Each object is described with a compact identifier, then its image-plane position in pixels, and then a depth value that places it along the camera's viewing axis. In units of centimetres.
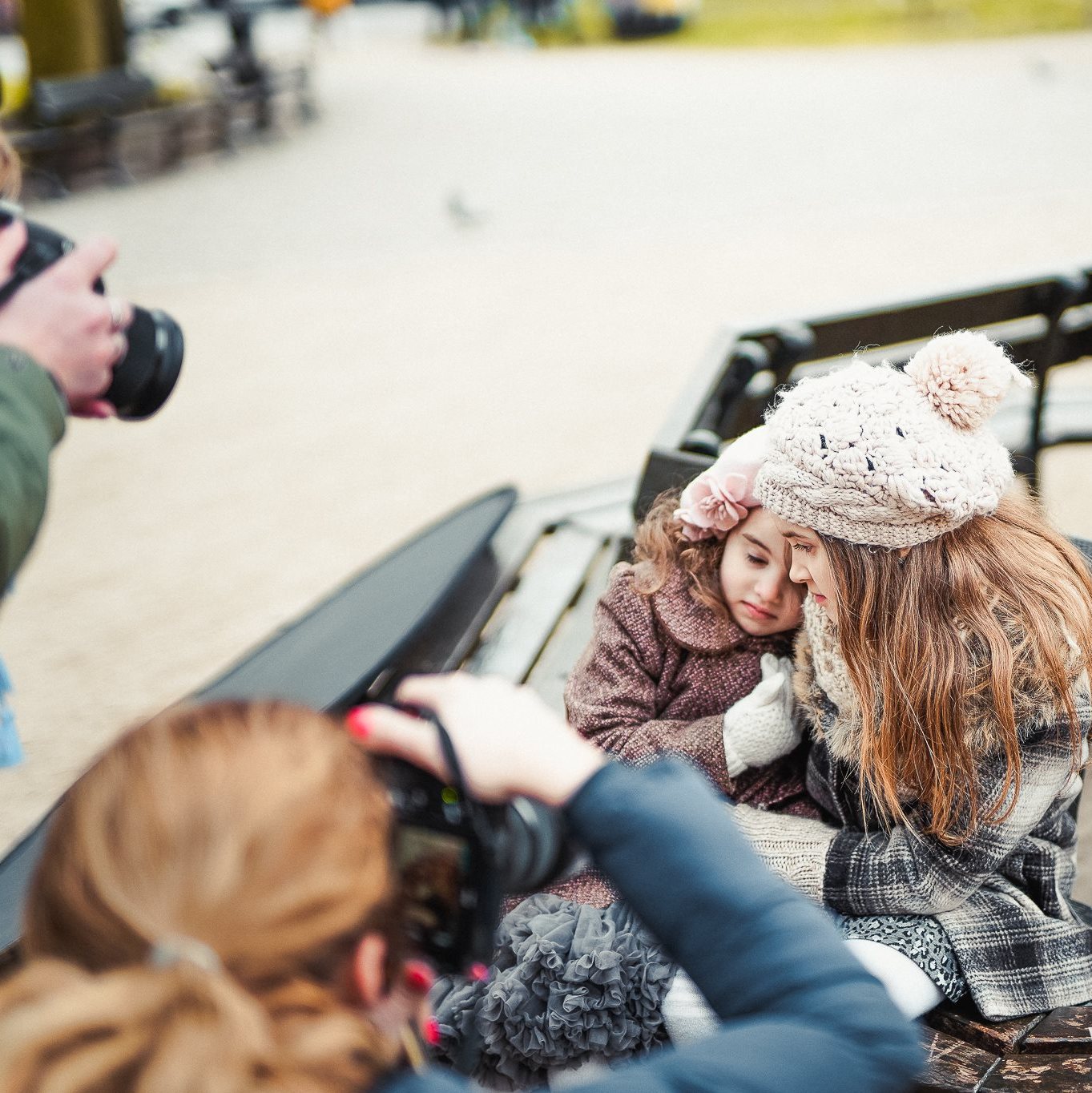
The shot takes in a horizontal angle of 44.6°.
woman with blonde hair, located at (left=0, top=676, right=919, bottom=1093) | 89
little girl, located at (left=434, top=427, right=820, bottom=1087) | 197
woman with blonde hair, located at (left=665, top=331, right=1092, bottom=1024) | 187
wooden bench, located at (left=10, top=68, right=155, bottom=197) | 1004
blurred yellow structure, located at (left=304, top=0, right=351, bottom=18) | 1819
